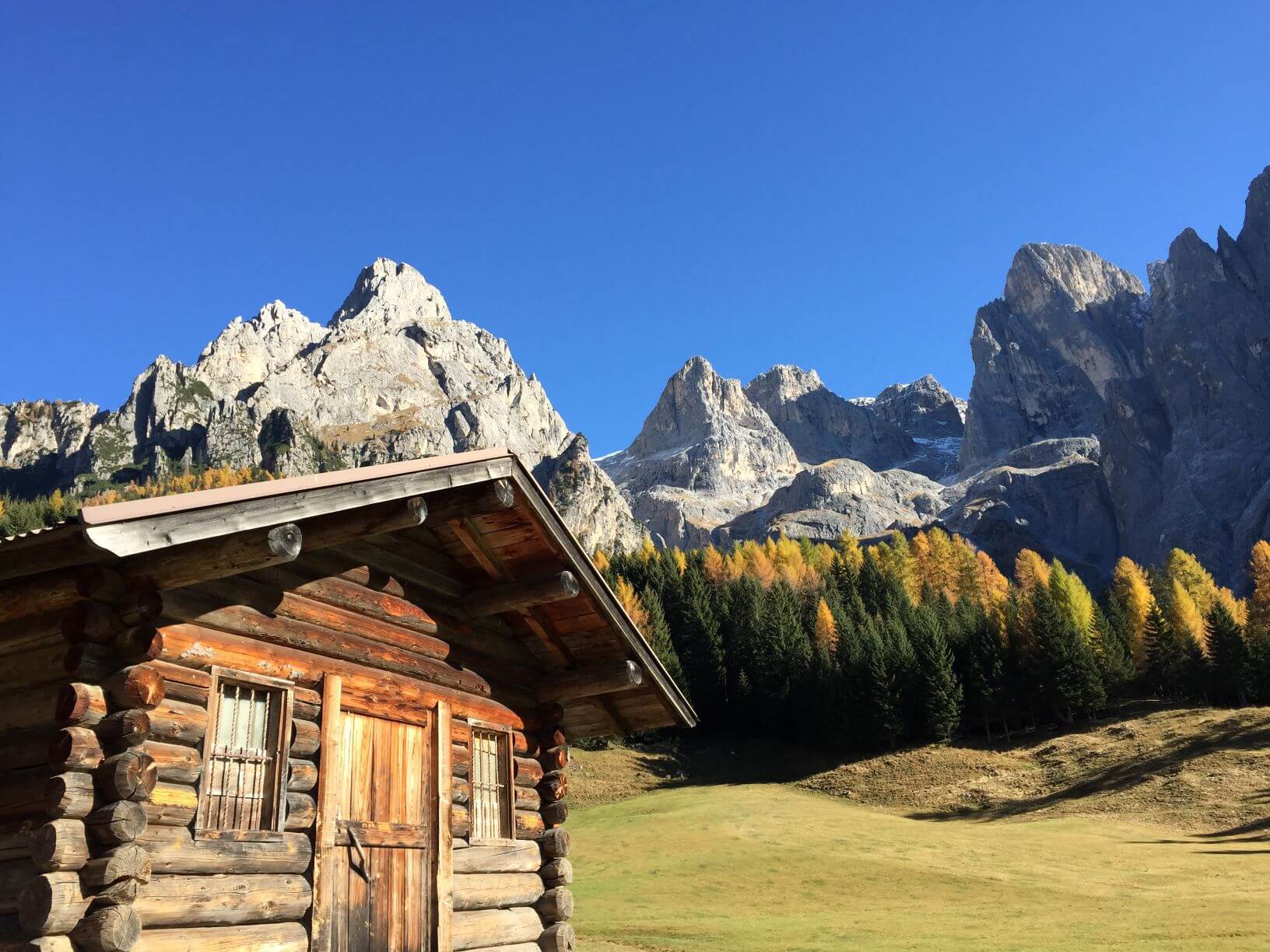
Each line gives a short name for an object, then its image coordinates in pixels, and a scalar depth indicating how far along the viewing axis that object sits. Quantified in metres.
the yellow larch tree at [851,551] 129.75
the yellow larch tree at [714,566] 128.88
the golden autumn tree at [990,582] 121.88
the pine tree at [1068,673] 75.62
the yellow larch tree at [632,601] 97.62
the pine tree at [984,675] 77.25
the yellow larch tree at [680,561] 123.88
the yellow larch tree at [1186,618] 88.00
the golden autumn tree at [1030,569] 128.75
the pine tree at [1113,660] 80.12
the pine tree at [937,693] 74.88
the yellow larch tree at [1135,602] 88.25
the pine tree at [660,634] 87.25
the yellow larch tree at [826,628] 95.62
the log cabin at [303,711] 7.43
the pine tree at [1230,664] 74.31
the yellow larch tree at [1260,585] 100.12
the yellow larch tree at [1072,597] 99.38
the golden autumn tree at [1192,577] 110.31
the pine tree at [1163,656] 80.38
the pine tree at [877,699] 75.50
